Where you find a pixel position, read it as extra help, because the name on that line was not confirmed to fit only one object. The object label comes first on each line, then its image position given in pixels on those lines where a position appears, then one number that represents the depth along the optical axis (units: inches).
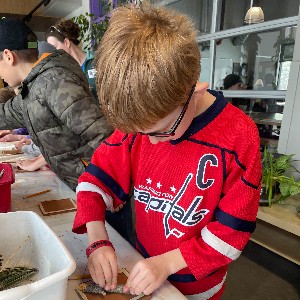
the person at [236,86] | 101.2
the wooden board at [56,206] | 34.2
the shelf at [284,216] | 63.0
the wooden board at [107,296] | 21.5
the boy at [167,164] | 18.9
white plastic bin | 16.0
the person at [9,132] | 77.2
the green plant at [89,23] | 146.8
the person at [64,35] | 83.6
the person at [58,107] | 38.8
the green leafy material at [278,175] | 68.2
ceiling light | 91.5
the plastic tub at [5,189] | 31.3
